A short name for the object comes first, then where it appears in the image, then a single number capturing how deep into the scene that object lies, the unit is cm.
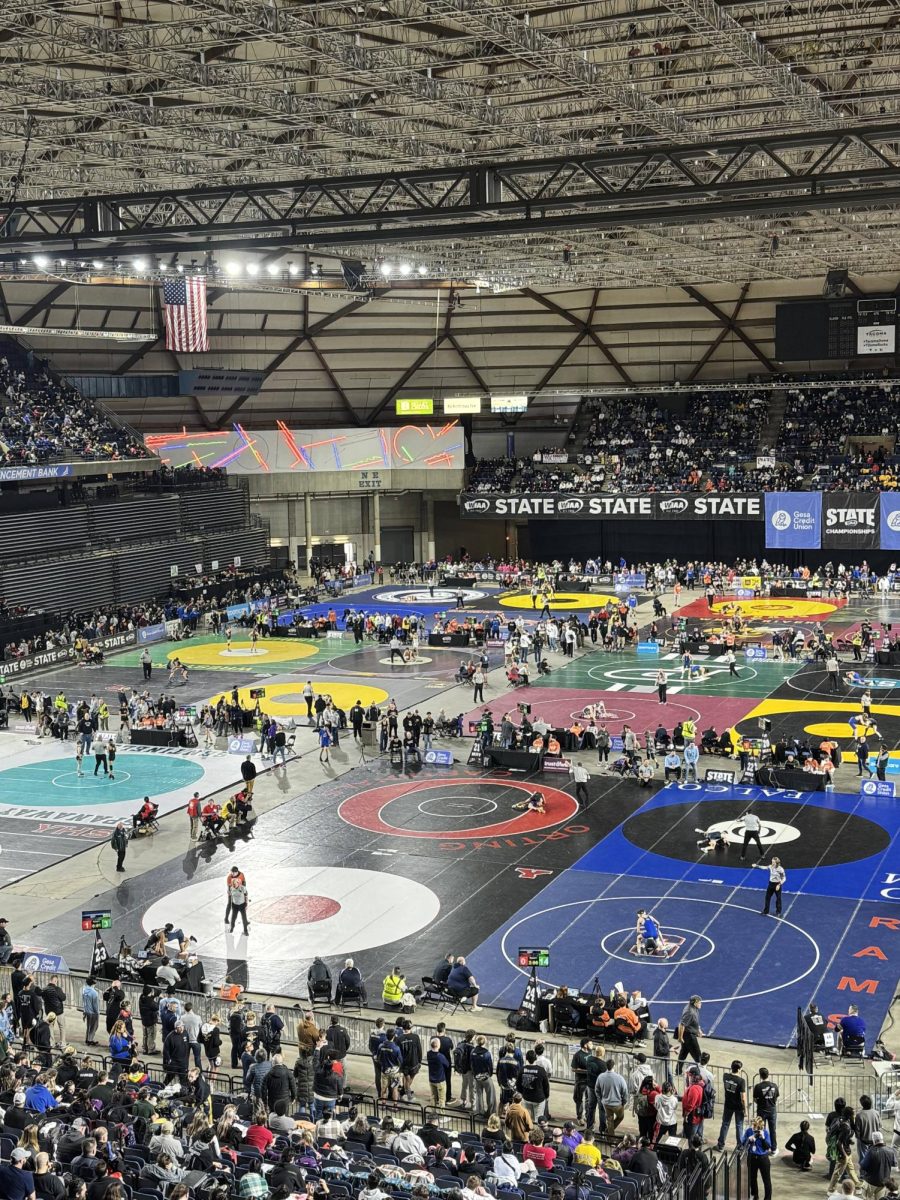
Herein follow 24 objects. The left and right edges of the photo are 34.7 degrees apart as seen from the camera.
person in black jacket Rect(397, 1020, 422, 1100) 2009
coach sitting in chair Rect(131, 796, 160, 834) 3378
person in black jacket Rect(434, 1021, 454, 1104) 1986
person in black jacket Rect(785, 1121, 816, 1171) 1744
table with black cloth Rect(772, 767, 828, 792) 3600
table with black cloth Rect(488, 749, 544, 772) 3872
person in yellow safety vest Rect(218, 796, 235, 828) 3406
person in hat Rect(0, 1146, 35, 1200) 1298
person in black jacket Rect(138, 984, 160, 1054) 2197
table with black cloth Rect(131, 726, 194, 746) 4281
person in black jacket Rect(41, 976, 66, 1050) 2180
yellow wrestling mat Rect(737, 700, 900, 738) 4238
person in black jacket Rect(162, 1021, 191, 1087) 2002
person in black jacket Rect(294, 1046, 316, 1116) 1912
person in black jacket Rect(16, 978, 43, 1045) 2166
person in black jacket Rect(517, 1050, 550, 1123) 1880
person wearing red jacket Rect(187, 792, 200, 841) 3353
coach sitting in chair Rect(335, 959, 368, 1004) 2358
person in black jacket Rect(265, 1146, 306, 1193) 1355
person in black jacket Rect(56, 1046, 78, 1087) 1814
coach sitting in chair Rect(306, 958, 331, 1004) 2392
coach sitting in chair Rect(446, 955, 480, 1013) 2369
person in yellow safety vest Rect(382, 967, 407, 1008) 2380
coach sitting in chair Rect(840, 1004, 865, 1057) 2067
